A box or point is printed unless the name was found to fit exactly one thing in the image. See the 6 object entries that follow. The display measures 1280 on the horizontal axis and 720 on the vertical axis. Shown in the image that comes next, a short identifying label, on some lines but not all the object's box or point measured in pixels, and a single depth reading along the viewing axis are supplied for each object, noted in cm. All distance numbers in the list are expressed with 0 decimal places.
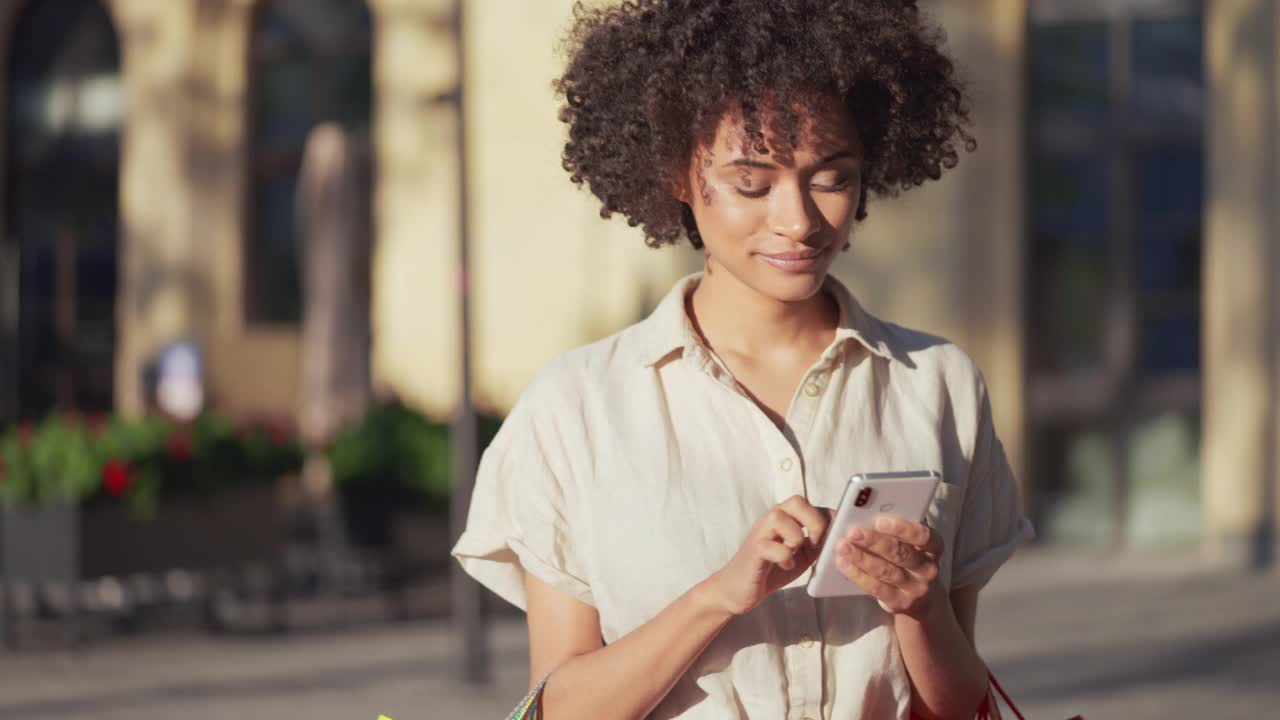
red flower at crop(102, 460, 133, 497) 1018
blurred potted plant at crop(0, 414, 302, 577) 995
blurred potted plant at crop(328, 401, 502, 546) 1230
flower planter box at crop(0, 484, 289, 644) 991
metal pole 882
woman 219
